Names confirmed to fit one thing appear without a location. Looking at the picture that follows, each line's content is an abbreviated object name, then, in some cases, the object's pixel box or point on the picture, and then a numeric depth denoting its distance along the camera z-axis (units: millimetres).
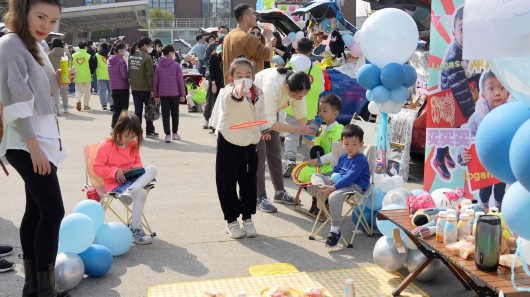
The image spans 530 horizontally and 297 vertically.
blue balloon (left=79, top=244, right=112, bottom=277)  4109
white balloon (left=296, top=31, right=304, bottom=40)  12194
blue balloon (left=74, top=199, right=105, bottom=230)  4453
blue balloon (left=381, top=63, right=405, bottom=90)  5684
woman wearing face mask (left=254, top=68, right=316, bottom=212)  5172
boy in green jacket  5848
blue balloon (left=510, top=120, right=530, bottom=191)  1854
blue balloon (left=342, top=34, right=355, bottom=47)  10172
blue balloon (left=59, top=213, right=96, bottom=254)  3973
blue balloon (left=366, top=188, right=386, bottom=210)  5185
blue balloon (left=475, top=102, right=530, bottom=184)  2096
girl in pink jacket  4836
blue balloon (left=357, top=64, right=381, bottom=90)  5855
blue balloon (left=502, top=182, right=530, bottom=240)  2014
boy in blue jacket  4852
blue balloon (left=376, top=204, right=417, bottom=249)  4094
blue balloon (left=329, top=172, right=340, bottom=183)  4995
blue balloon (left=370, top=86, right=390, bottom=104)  5758
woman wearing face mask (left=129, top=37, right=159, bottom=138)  9969
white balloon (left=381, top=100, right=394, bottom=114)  5820
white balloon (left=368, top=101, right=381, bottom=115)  6626
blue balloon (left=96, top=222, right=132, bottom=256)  4461
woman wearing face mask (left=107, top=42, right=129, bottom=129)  10312
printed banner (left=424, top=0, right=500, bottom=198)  5012
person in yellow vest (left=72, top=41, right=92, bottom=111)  14625
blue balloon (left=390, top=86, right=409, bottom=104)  5740
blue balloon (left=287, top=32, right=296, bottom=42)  12769
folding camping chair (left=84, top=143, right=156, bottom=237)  4918
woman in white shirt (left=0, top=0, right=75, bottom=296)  3096
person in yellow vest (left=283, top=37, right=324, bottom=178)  7602
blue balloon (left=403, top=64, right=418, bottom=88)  5781
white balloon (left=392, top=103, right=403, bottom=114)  5843
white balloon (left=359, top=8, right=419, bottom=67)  5801
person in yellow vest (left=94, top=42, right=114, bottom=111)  14906
